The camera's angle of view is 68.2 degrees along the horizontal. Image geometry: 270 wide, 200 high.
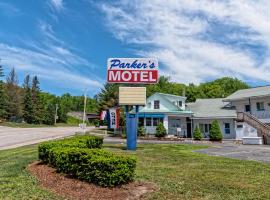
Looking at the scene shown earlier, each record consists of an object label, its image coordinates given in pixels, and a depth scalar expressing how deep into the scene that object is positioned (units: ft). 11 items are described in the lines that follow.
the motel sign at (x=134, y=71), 47.77
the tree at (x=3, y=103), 154.76
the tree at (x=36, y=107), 177.68
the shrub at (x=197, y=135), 81.99
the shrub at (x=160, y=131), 84.68
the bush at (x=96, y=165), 18.59
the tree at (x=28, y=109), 175.37
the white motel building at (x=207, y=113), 82.26
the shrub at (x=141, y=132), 86.17
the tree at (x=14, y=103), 172.19
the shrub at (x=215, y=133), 79.11
